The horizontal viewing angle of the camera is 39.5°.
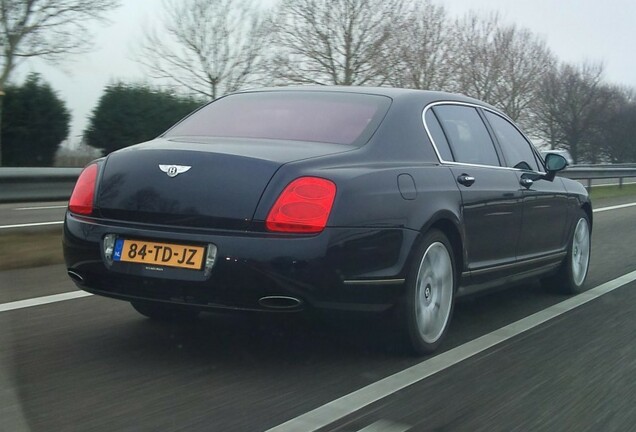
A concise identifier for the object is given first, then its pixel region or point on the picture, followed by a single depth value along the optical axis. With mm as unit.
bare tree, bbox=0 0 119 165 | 29656
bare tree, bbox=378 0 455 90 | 38688
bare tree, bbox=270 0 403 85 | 37750
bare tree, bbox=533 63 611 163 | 70125
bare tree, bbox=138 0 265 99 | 36188
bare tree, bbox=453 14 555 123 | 49656
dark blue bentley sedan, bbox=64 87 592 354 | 4414
